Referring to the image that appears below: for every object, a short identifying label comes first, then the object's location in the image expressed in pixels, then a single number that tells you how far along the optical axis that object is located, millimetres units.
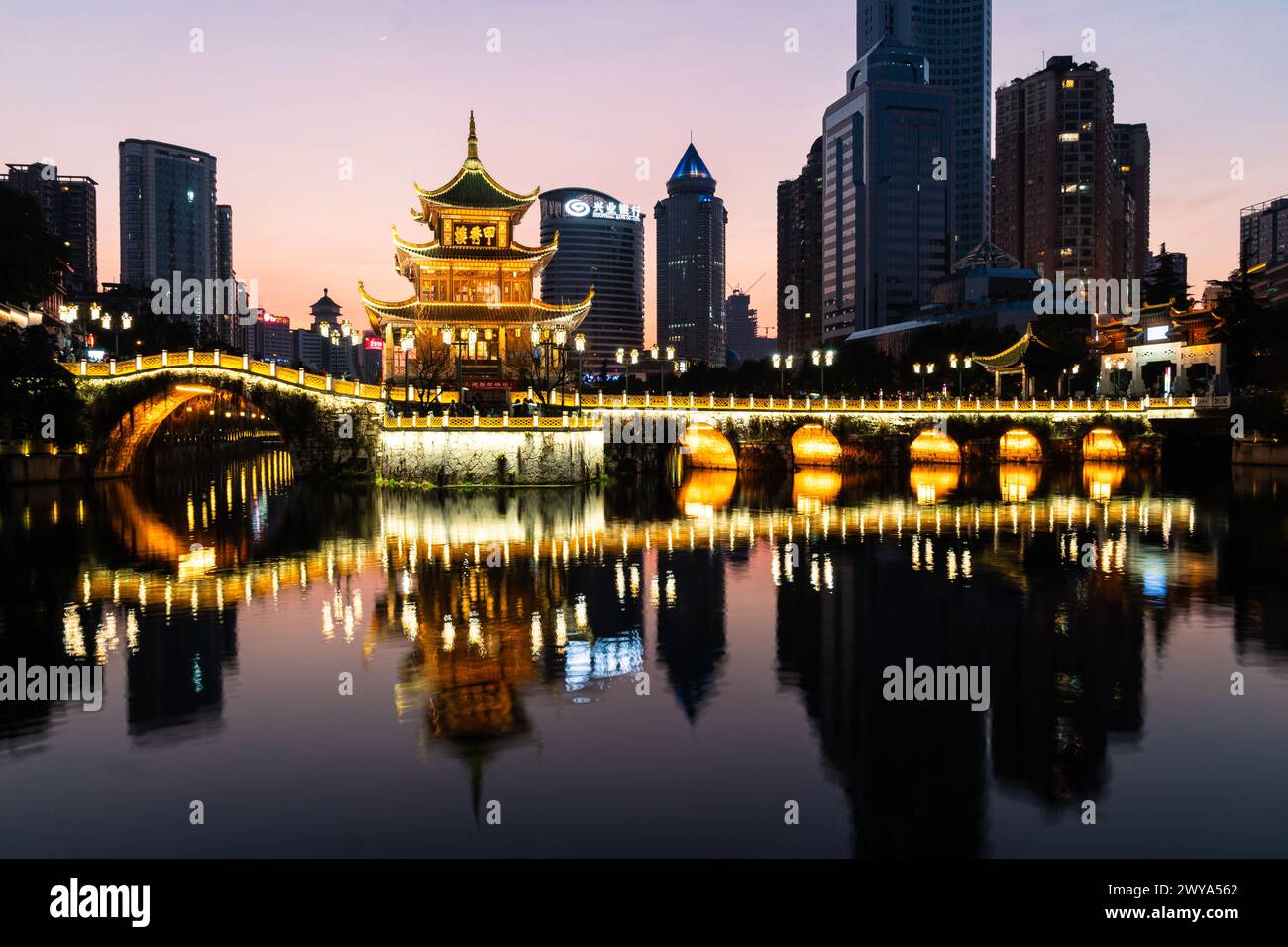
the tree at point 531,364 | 57594
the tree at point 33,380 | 35312
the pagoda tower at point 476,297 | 59719
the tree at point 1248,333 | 71875
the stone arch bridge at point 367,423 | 46219
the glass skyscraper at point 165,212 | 184375
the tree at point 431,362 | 58625
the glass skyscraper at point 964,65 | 189125
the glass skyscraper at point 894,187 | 167250
